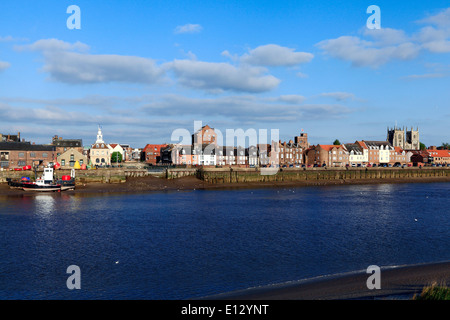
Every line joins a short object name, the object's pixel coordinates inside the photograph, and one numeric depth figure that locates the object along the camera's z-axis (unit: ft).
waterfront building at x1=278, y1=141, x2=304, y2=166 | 498.28
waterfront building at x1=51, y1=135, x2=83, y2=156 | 415.27
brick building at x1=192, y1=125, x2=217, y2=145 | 499.71
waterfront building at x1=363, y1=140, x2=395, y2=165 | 575.38
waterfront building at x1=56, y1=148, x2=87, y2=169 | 349.25
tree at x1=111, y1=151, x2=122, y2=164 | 533.67
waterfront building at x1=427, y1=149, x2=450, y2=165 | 636.61
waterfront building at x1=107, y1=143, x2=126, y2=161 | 545.28
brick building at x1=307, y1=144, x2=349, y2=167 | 520.83
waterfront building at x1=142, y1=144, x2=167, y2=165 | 570.87
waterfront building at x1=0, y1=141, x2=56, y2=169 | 330.34
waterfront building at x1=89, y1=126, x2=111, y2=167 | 494.38
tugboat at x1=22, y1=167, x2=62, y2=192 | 247.29
